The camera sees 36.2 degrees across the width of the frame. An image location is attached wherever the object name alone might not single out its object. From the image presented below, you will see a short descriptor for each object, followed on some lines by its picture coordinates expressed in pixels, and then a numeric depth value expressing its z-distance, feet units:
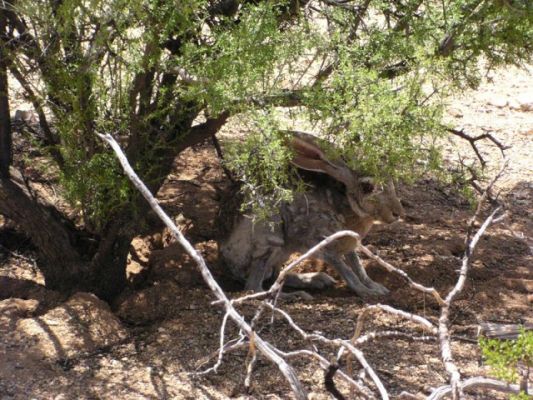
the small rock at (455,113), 33.95
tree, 16.06
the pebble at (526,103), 35.12
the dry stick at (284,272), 10.68
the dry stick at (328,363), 9.77
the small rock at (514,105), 35.29
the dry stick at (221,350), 11.04
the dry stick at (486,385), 9.36
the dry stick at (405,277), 10.23
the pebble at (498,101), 35.42
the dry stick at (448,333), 8.95
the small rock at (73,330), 16.76
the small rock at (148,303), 19.21
